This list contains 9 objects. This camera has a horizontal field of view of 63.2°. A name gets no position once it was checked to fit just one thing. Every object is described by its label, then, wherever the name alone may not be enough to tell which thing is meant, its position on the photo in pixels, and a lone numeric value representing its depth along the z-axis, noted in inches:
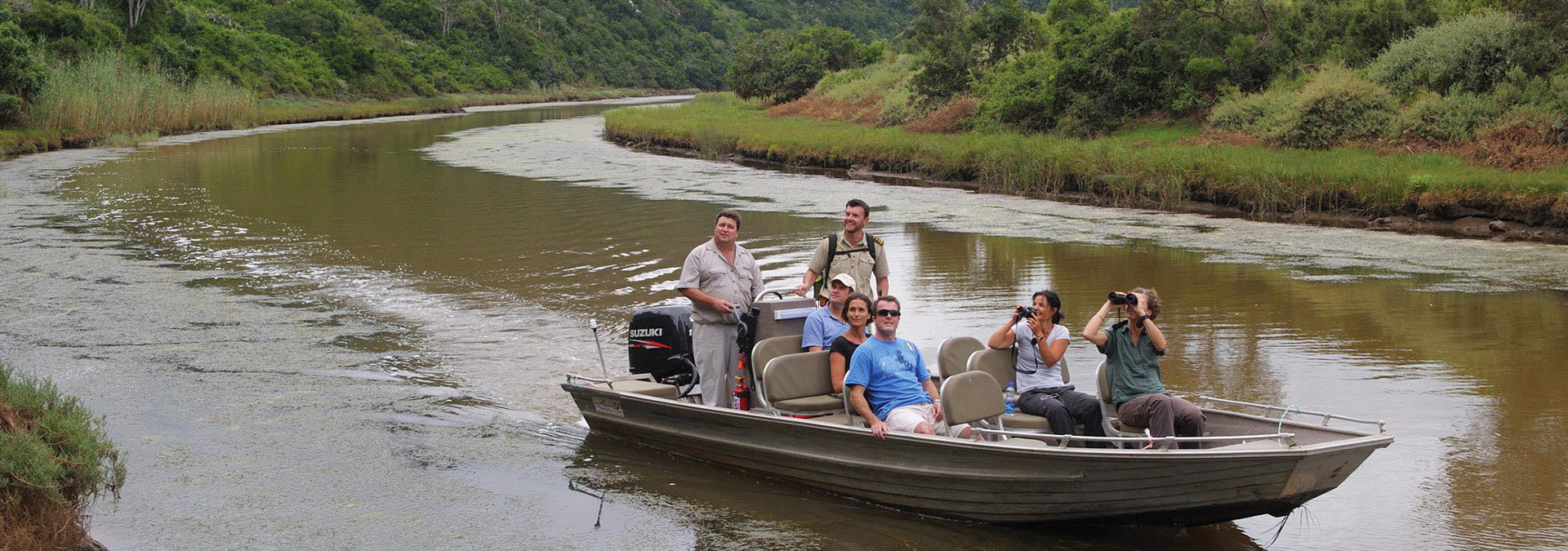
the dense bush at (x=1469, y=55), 868.6
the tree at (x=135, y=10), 2133.4
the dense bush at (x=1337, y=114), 893.2
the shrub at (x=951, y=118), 1328.7
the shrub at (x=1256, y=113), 944.3
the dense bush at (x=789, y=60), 2185.0
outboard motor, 339.9
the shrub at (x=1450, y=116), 825.5
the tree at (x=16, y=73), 1325.0
